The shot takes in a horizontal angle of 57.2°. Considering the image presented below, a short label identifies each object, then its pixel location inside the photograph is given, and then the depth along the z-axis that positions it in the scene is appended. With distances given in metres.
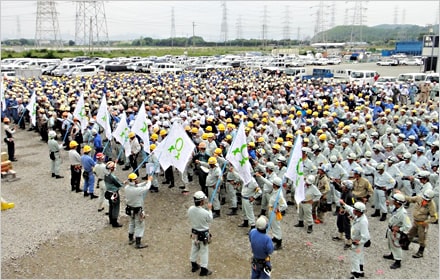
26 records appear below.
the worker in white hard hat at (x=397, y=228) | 8.09
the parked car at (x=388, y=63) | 57.41
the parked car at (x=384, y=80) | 29.87
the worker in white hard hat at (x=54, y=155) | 13.39
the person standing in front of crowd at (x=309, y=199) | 9.87
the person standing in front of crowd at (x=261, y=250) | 6.72
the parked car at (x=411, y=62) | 57.09
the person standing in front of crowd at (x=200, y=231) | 7.87
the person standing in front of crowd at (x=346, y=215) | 9.16
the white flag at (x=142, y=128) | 11.84
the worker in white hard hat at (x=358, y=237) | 7.66
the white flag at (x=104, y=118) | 13.55
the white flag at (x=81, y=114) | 15.20
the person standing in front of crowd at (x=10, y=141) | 15.73
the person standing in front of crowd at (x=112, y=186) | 9.98
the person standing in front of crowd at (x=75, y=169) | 11.97
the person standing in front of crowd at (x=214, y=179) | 10.26
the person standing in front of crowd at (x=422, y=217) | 8.63
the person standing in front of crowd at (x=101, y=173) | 10.96
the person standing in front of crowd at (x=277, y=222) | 8.98
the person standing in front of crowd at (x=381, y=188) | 10.48
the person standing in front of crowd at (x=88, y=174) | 11.60
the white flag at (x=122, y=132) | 12.86
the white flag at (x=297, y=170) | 8.62
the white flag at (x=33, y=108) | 17.38
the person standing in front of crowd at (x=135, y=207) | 8.92
